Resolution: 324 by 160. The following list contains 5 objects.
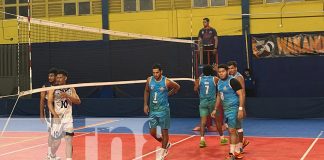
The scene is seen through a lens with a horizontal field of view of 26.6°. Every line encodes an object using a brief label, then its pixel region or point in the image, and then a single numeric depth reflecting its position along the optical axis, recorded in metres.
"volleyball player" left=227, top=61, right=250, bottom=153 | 14.23
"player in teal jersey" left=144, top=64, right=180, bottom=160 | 14.16
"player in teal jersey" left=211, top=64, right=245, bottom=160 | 13.67
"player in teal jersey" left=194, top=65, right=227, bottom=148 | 17.46
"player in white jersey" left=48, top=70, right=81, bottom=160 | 12.57
